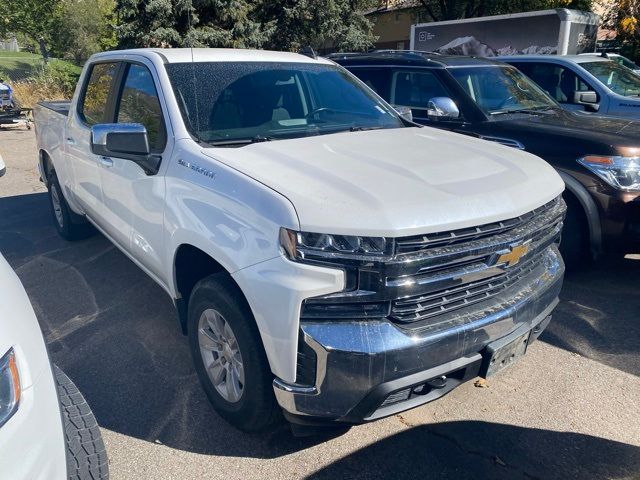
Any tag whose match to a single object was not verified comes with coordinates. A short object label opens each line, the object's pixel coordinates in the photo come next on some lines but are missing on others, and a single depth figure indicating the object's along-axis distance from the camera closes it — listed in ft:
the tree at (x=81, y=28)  120.37
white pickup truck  7.62
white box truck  42.14
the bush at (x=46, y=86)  61.16
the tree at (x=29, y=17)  90.94
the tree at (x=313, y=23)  64.97
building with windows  80.74
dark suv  14.55
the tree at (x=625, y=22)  51.37
